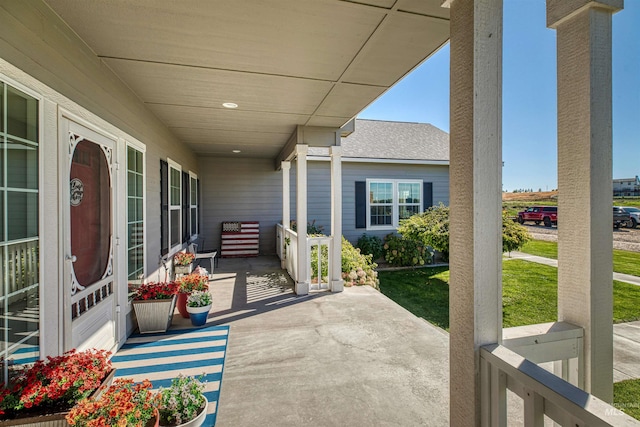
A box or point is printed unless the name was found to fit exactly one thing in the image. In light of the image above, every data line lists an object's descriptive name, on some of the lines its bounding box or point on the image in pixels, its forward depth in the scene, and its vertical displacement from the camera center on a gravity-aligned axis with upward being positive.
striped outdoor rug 2.62 -1.44
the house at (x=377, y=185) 8.77 +0.79
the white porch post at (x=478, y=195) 1.26 +0.07
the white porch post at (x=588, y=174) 1.30 +0.16
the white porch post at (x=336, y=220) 5.26 -0.15
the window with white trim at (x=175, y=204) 5.26 +0.15
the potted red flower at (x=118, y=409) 1.41 -0.96
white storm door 2.27 -0.23
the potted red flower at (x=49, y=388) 1.46 -0.90
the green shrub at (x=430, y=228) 7.07 -0.43
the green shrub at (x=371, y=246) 8.56 -0.99
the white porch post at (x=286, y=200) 7.24 +0.29
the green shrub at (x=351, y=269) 5.71 -1.14
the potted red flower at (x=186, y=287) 4.05 -1.02
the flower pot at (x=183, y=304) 4.04 -1.22
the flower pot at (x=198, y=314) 3.77 -1.28
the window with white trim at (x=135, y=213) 3.46 +0.00
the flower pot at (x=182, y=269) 5.20 -0.97
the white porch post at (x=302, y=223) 5.13 -0.20
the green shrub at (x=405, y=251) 8.45 -1.13
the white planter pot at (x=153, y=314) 3.52 -1.19
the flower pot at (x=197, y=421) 1.83 -1.29
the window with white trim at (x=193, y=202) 7.00 +0.26
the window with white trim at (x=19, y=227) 1.61 -0.08
